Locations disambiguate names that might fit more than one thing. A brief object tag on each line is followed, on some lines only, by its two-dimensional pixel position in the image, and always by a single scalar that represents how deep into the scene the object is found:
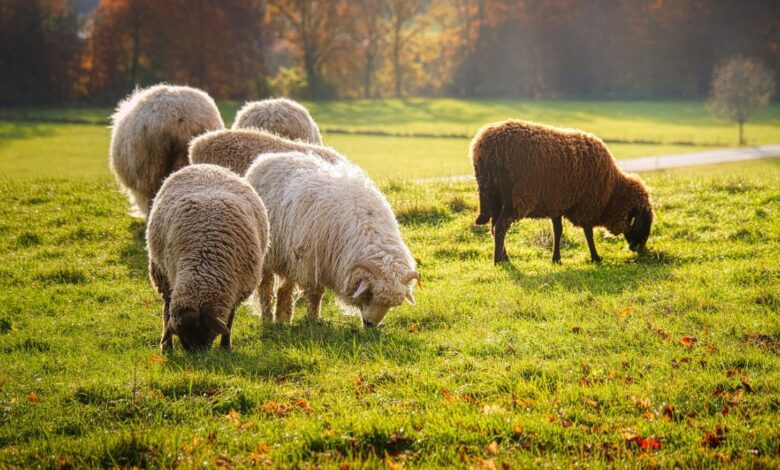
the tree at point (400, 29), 127.87
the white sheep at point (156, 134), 25.62
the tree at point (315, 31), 119.37
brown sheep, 22.03
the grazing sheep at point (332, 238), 15.70
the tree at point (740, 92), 92.00
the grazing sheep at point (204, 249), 14.29
